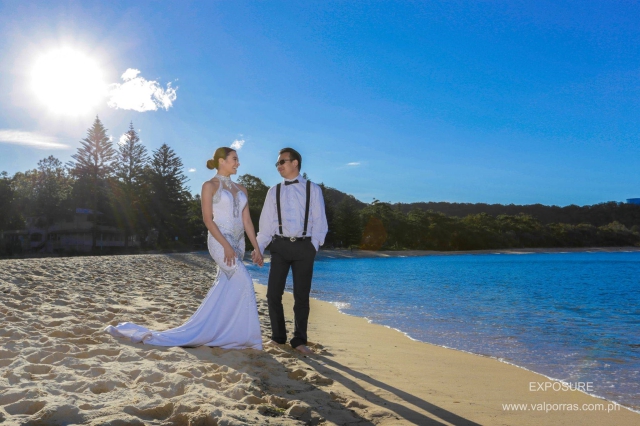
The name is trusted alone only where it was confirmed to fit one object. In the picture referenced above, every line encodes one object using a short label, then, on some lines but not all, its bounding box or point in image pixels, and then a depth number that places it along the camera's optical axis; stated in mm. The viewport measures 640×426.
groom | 4375
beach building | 46125
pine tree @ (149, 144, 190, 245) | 51156
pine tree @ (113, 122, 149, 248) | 48475
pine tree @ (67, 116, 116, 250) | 50562
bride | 4148
